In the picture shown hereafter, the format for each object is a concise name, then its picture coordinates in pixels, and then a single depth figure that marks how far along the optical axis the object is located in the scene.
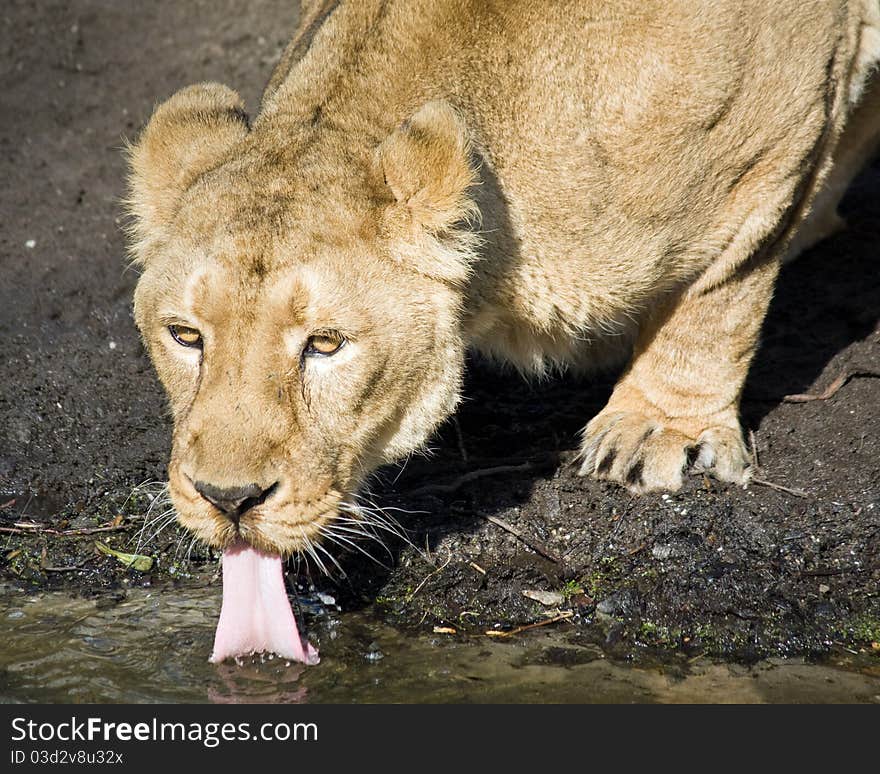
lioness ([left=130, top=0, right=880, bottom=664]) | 8.01
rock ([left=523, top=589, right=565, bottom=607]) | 9.39
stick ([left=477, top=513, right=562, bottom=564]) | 9.84
